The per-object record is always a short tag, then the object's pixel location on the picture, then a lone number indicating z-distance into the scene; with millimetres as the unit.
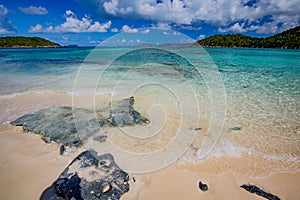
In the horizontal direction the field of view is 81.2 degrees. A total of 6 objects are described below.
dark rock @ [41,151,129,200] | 2617
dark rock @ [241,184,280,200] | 2900
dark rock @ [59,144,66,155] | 3916
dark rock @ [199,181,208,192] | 3043
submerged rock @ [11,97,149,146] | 4460
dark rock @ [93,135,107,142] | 4331
